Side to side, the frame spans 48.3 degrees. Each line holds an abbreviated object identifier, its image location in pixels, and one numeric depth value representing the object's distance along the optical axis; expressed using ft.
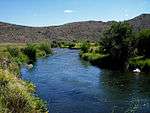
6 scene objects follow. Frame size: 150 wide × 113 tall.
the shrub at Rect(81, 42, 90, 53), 184.81
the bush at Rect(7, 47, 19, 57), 143.57
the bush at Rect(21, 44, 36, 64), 164.42
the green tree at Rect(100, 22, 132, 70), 128.09
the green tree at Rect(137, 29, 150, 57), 127.74
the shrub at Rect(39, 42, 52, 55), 200.10
